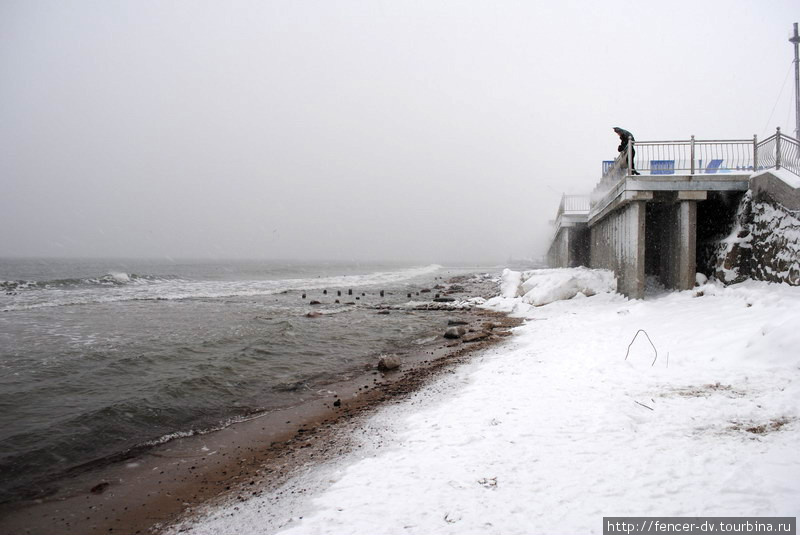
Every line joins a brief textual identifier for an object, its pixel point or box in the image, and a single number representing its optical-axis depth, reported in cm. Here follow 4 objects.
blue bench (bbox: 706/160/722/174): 1332
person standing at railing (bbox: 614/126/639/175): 1453
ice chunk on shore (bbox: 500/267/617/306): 1670
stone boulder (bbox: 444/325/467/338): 1399
